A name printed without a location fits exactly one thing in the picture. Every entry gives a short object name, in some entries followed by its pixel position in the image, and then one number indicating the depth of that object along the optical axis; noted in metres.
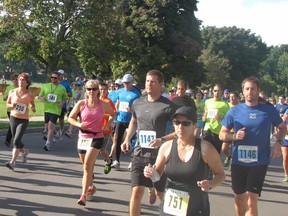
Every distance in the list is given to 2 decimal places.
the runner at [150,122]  5.73
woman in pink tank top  6.84
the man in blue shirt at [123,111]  10.20
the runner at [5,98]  12.19
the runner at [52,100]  12.30
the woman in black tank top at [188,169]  3.75
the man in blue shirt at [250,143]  5.52
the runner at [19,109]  9.13
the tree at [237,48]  79.62
